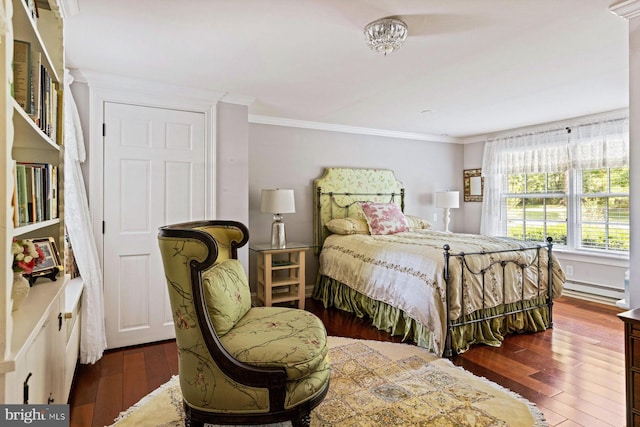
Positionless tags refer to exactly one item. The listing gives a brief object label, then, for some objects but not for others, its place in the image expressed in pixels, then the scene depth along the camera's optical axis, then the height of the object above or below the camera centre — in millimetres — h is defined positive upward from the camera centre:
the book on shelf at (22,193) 1412 +48
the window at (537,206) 4961 +15
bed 2912 -686
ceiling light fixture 2105 +1020
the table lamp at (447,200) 5562 +103
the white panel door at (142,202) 3074 +32
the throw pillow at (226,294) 1685 -447
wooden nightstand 3863 -766
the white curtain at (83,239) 2594 -251
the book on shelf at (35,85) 1494 +498
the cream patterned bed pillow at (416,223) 4943 -226
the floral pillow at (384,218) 4504 -146
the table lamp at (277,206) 4071 +2
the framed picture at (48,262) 1797 -289
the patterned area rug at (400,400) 2031 -1178
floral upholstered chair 1562 -679
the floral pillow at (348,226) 4480 -242
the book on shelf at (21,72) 1398 +513
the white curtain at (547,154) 4297 +710
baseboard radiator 4324 -1048
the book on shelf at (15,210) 1194 -16
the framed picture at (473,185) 5918 +357
